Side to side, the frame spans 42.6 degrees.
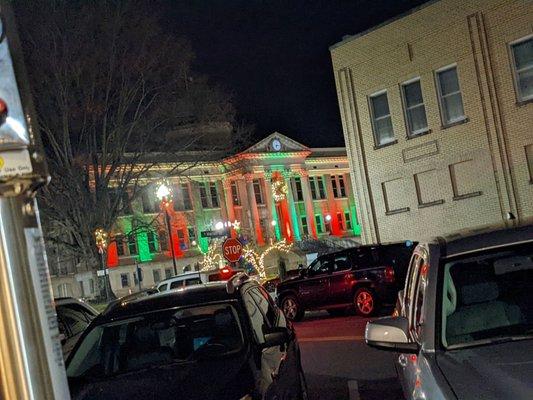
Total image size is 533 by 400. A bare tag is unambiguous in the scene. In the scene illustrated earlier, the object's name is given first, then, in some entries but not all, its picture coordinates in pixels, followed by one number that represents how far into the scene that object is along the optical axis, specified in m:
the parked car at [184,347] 5.11
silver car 3.65
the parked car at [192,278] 21.51
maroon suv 17.30
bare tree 26.72
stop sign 18.31
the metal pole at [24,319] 1.65
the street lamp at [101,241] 31.09
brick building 23.78
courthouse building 54.78
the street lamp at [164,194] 29.42
